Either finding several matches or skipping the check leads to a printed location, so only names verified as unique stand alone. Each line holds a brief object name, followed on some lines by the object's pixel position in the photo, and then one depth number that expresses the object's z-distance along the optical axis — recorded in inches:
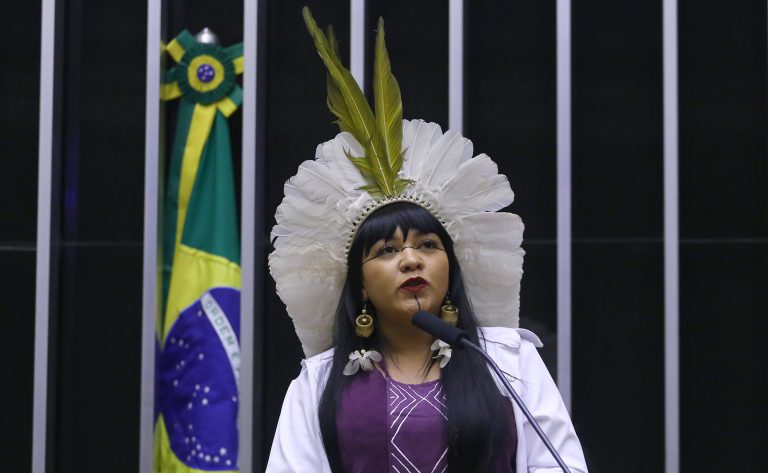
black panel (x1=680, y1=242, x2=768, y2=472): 192.1
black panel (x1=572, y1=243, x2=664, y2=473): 195.2
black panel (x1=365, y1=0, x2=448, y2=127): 200.7
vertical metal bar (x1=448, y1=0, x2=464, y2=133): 193.3
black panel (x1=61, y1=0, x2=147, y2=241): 205.0
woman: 94.4
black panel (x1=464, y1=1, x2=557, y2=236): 198.4
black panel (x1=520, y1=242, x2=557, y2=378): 196.7
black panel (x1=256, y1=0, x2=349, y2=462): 202.5
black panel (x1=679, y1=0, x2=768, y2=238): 191.9
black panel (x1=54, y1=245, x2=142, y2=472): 204.4
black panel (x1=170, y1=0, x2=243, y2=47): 205.5
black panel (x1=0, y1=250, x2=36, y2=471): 204.1
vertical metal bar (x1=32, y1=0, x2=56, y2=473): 199.0
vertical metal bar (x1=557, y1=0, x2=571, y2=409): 191.8
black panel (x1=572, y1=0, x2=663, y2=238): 195.6
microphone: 81.5
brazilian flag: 200.4
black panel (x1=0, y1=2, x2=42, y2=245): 203.9
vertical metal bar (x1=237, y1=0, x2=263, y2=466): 195.2
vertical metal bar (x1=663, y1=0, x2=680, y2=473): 189.9
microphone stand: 75.5
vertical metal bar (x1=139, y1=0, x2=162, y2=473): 198.7
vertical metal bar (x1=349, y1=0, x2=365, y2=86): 195.5
